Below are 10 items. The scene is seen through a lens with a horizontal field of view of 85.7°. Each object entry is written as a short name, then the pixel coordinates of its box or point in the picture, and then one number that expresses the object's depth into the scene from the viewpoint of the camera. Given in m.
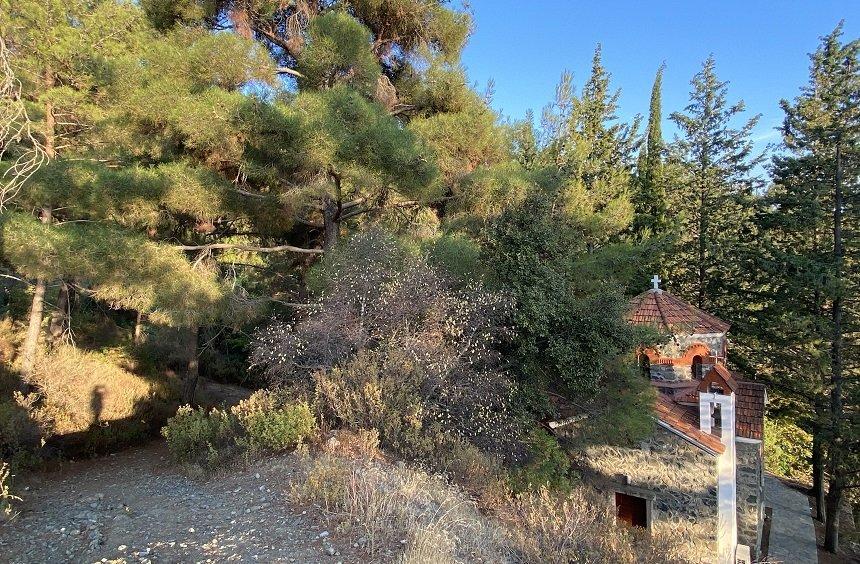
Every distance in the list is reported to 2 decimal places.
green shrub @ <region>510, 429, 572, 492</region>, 6.77
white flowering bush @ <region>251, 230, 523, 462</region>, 6.08
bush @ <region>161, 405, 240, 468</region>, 6.55
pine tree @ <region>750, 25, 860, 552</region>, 13.00
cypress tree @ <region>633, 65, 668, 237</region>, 18.61
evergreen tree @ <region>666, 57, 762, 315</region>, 17.47
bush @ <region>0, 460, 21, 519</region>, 4.97
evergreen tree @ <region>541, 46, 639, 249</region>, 13.48
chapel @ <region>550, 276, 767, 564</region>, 7.76
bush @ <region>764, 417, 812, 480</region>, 17.55
